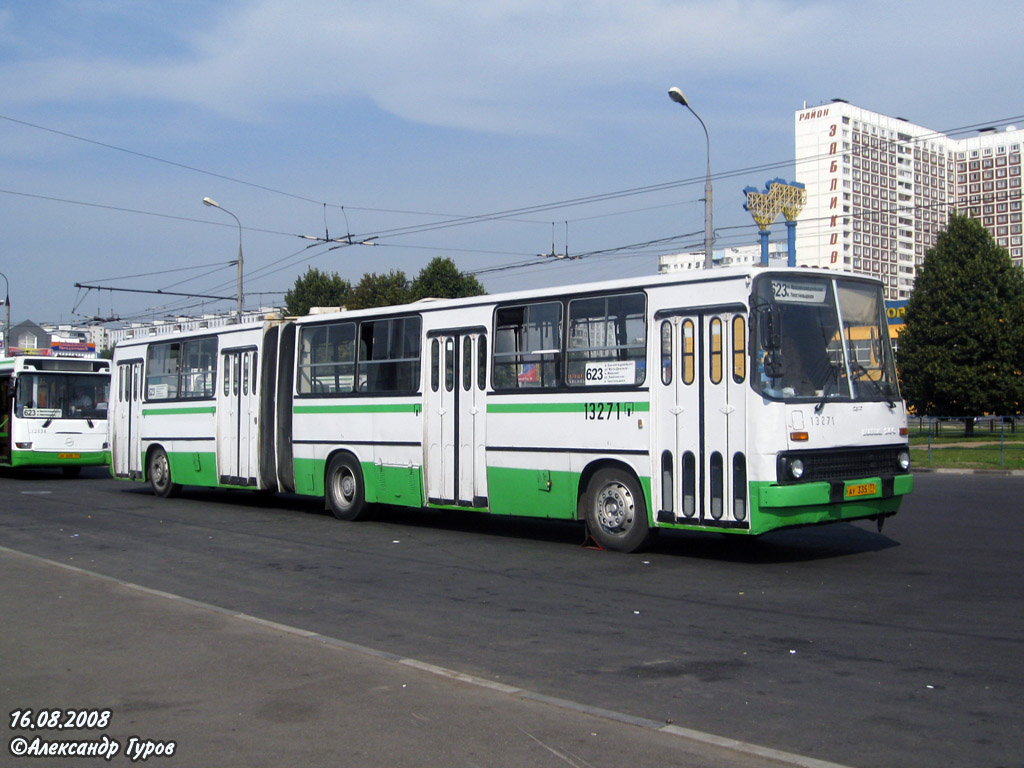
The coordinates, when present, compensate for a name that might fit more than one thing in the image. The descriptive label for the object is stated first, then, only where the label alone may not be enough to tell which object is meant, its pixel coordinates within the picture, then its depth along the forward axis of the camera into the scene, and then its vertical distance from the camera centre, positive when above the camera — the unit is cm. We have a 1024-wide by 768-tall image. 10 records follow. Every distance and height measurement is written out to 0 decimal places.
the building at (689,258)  14629 +2613
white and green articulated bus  1107 +13
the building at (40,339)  4279 +583
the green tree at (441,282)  5959 +772
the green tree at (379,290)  6203 +761
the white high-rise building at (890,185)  16488 +3911
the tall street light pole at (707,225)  2580 +475
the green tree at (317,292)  6444 +776
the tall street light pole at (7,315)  5213 +519
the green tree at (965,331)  4491 +367
